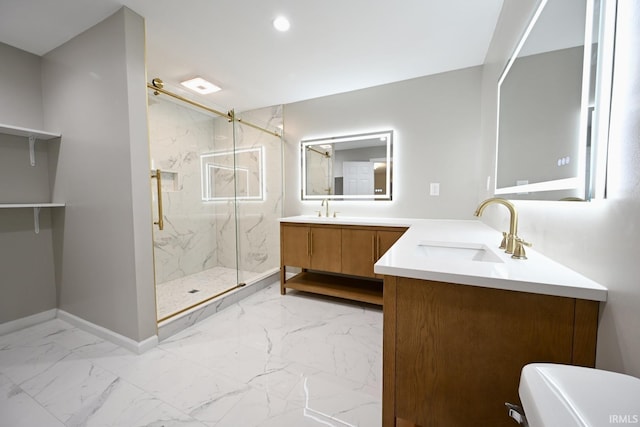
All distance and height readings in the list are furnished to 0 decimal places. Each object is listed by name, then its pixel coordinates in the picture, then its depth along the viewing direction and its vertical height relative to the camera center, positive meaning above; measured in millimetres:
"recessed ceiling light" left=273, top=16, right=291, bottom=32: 1713 +1300
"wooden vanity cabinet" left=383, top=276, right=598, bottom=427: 710 -470
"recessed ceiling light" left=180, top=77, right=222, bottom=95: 2566 +1284
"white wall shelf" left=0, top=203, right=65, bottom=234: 2074 -153
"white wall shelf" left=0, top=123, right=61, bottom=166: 1770 +532
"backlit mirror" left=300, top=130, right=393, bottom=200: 2729 +421
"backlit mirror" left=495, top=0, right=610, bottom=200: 688 +362
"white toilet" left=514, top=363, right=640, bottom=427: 318 -288
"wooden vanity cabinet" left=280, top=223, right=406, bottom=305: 2320 -557
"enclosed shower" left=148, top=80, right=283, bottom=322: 2879 +62
